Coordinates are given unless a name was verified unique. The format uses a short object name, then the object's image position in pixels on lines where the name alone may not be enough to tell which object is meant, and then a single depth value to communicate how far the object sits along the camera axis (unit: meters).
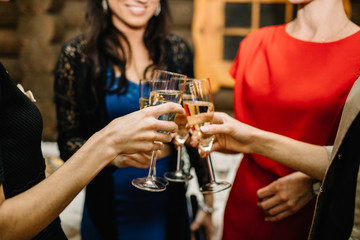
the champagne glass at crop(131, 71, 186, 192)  1.12
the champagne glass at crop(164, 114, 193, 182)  1.33
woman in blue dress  1.74
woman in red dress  1.27
